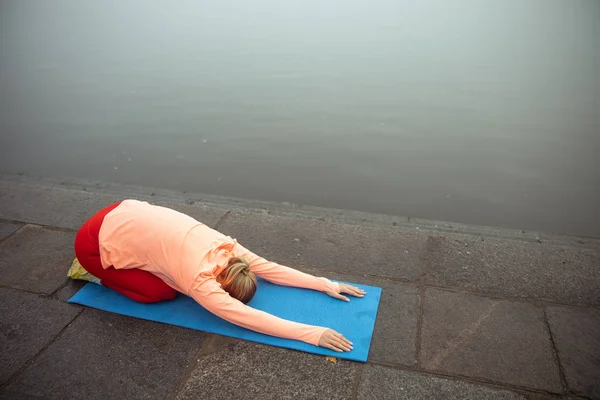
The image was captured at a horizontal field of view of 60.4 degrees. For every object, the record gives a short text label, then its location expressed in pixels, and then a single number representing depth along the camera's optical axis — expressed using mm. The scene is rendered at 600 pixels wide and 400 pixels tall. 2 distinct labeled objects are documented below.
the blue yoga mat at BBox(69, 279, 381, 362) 3471
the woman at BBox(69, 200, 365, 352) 3357
